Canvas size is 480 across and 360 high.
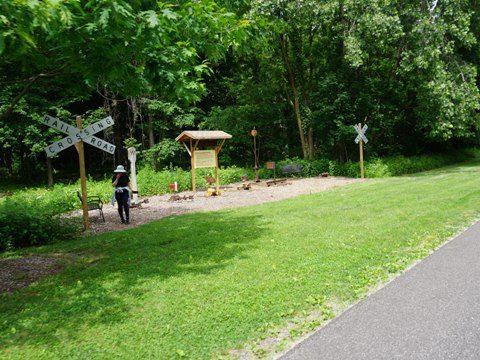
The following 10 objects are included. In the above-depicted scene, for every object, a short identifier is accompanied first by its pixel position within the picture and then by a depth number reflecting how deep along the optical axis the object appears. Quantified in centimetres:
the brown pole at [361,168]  2092
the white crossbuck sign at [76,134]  848
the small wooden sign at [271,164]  2107
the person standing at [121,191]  1066
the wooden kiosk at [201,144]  1692
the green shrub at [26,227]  843
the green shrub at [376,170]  2133
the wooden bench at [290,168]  2197
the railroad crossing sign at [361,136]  2022
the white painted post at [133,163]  1377
